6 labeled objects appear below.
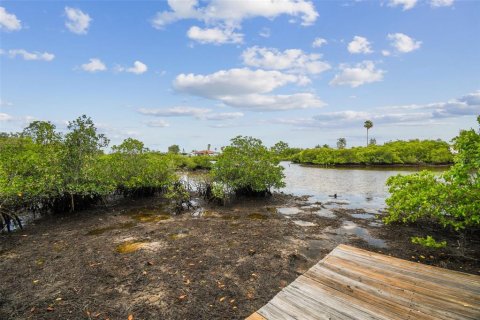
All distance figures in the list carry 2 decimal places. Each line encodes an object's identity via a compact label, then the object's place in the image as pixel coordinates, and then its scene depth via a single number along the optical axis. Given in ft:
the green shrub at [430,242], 19.69
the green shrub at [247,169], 45.93
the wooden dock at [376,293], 10.84
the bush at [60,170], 29.99
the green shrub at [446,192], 18.62
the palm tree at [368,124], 271.53
